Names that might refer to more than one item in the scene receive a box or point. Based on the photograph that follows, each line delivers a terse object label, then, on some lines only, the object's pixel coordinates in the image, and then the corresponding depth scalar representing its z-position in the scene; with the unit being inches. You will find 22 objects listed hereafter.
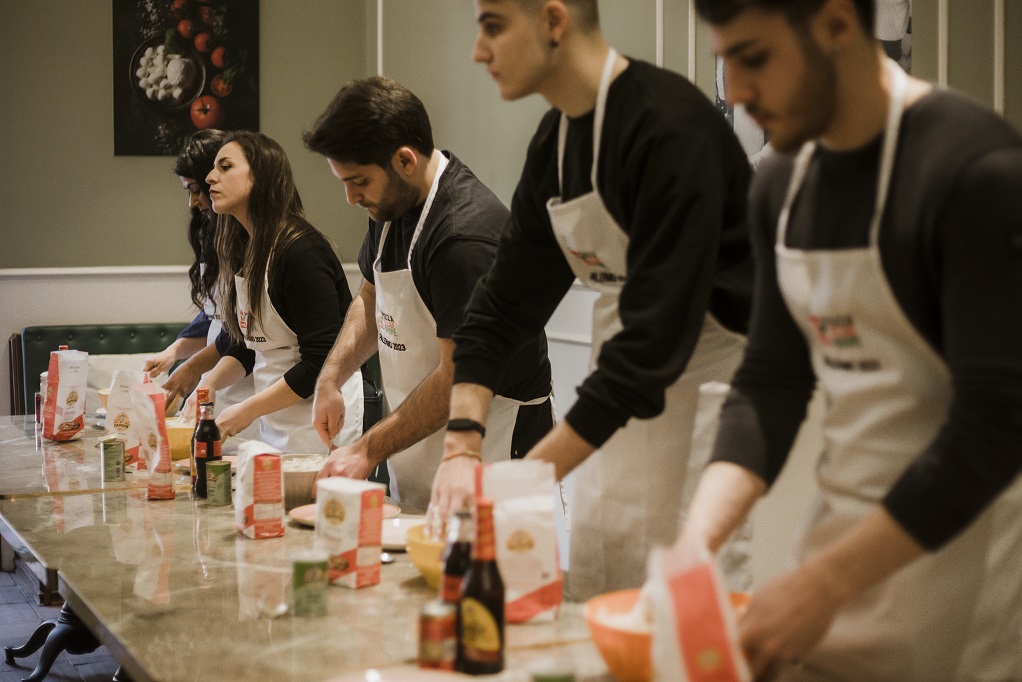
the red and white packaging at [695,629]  40.1
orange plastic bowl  49.6
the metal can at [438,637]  52.8
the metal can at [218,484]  99.1
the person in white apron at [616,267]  65.1
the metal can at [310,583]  63.9
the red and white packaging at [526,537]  59.9
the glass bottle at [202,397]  106.0
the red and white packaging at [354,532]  70.1
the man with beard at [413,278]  96.6
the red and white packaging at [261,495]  84.5
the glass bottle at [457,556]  56.1
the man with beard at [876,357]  42.6
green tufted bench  219.6
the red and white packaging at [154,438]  102.6
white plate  78.9
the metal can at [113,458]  110.0
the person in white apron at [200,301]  139.8
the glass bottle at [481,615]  52.6
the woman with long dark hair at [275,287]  128.1
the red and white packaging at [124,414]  120.3
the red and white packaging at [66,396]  136.9
